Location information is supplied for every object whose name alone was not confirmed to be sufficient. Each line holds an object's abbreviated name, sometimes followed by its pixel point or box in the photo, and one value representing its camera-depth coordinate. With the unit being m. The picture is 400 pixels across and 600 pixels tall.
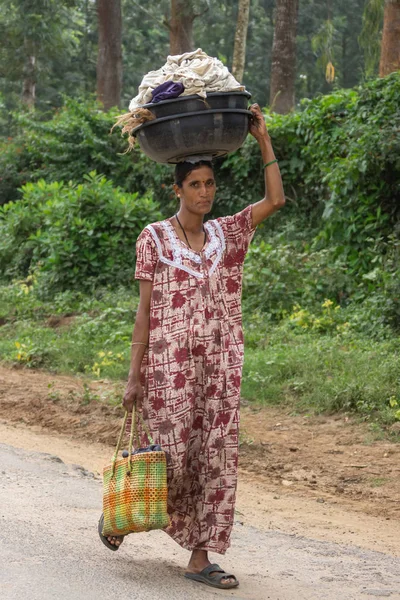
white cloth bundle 7.08
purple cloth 7.07
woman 7.12
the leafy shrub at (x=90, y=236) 22.82
